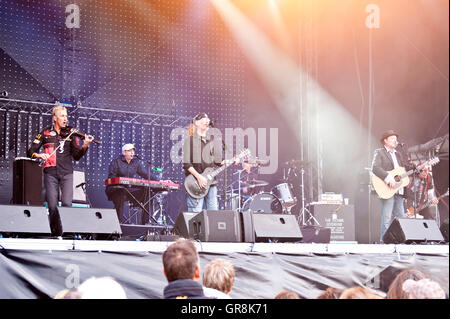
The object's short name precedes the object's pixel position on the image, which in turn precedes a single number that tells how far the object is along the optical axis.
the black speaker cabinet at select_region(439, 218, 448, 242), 8.64
